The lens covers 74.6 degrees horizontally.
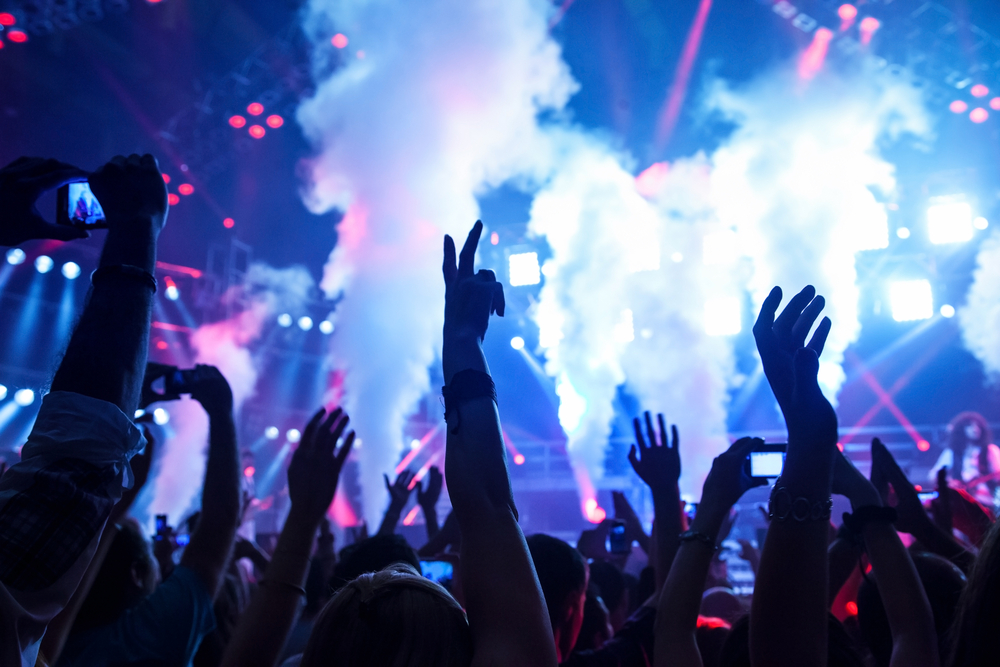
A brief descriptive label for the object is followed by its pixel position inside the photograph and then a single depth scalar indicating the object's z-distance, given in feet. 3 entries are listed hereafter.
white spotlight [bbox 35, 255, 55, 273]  45.60
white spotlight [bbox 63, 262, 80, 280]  46.93
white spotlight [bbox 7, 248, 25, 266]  37.53
